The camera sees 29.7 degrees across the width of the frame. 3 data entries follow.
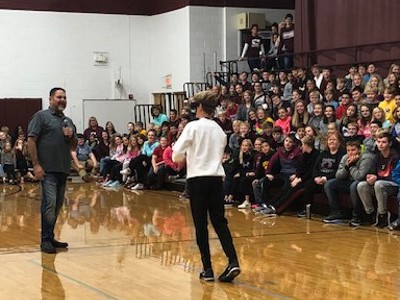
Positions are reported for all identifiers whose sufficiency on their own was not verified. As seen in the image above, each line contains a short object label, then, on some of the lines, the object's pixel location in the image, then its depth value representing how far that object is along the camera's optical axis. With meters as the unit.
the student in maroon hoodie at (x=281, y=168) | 11.70
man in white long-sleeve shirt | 6.40
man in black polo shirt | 7.98
